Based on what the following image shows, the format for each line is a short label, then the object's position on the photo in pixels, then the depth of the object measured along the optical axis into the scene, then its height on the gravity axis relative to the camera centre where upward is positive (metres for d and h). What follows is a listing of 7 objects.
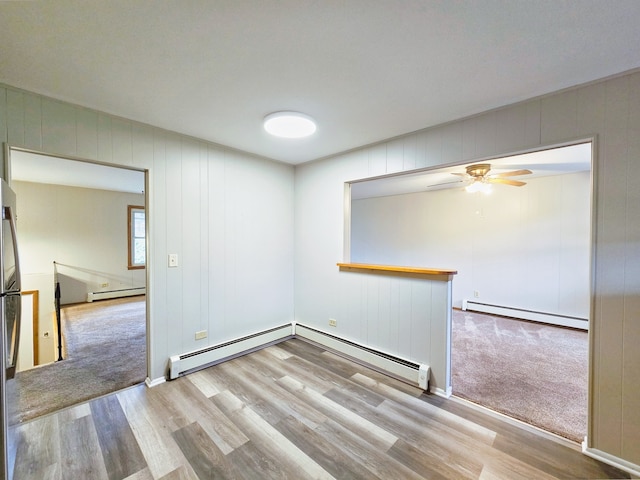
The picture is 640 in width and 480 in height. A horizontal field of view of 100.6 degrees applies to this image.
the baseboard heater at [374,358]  2.42 -1.26
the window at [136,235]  6.18 +0.01
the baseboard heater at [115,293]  5.61 -1.29
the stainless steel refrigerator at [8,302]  1.22 -0.35
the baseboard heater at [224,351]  2.53 -1.25
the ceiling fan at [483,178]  3.27 +0.78
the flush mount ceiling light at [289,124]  2.08 +0.92
